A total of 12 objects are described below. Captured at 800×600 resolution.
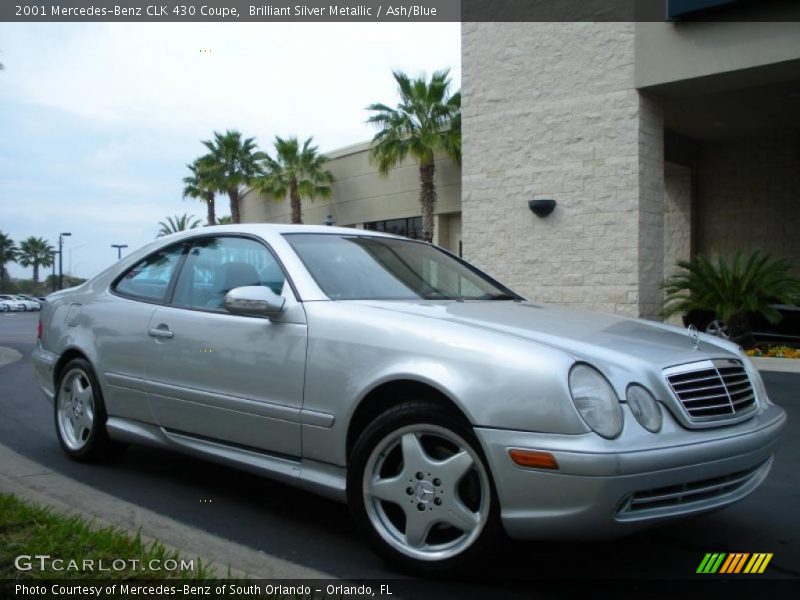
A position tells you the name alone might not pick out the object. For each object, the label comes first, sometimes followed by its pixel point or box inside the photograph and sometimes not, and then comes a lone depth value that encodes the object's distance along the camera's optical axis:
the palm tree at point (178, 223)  55.28
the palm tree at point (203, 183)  34.22
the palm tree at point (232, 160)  33.72
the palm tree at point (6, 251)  86.84
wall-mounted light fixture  14.42
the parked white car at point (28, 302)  57.22
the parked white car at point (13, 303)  54.66
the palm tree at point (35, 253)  92.06
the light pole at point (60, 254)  58.38
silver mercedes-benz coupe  2.82
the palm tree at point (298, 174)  28.19
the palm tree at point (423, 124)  22.16
